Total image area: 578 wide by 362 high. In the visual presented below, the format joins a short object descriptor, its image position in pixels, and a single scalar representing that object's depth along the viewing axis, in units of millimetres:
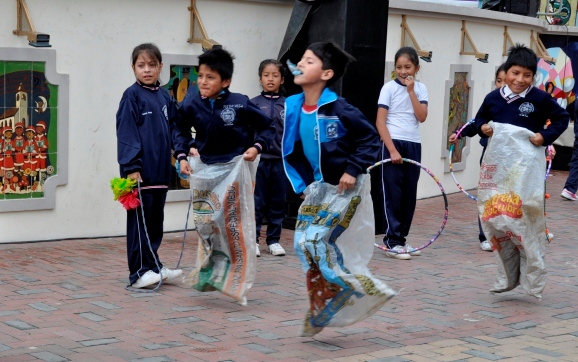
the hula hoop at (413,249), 9445
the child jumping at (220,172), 7461
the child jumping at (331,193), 6277
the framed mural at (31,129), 9195
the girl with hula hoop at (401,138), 9734
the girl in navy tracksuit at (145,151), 7590
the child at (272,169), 9570
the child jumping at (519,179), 7598
